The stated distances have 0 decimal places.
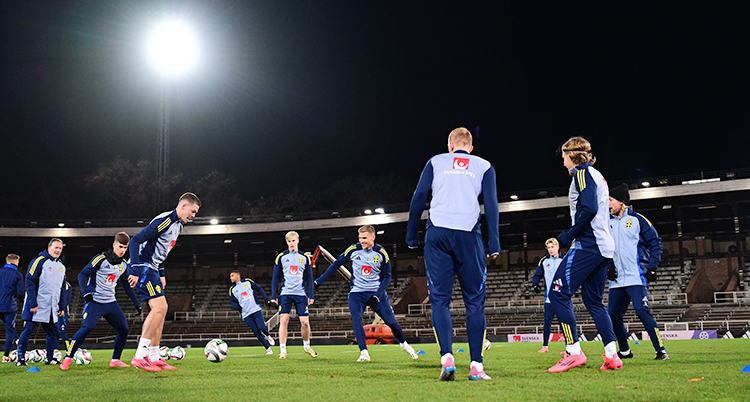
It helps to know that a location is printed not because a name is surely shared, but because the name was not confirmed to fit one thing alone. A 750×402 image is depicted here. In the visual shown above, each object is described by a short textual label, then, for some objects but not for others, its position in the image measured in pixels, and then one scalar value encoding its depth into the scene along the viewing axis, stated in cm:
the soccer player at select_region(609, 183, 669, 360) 722
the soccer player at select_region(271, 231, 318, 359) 1109
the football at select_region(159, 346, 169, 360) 977
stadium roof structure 3119
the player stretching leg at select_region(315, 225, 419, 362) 931
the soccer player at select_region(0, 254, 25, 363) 1066
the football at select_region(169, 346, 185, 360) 970
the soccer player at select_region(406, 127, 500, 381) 476
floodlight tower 4409
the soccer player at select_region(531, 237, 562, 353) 1090
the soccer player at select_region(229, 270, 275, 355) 1392
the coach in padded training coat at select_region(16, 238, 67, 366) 932
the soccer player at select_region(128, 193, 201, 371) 725
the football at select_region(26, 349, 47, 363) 923
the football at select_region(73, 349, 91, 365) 885
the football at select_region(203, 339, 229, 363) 863
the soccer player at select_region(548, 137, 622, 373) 550
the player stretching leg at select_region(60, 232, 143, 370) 795
